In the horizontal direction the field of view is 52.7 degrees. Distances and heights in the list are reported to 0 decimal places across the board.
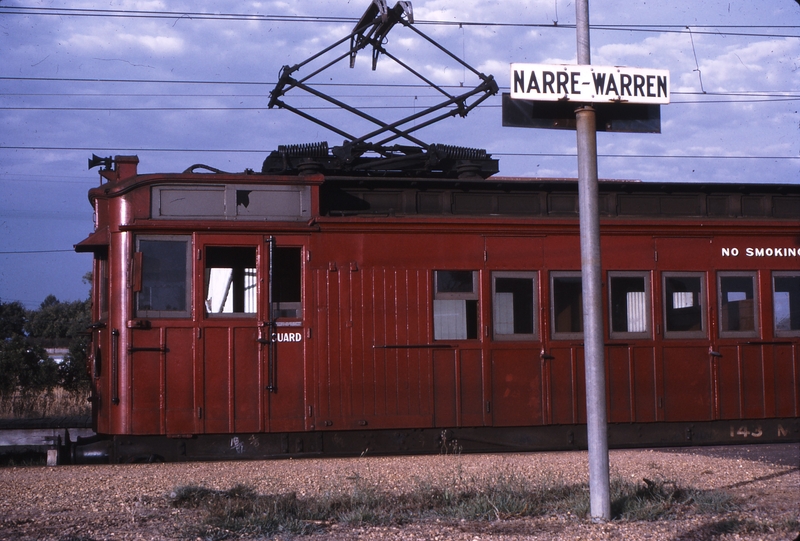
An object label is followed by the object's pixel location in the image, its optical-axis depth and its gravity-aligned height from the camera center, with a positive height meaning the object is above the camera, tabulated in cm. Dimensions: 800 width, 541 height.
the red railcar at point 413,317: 952 +9
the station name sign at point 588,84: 639 +189
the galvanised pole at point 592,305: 623 +13
